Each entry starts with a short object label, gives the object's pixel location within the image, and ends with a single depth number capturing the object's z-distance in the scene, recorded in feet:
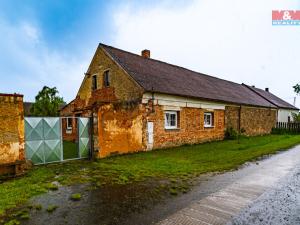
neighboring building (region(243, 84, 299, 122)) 98.13
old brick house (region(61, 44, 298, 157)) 35.76
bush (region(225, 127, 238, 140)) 58.95
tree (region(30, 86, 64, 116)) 76.84
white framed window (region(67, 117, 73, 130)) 63.19
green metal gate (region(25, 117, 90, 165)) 27.22
